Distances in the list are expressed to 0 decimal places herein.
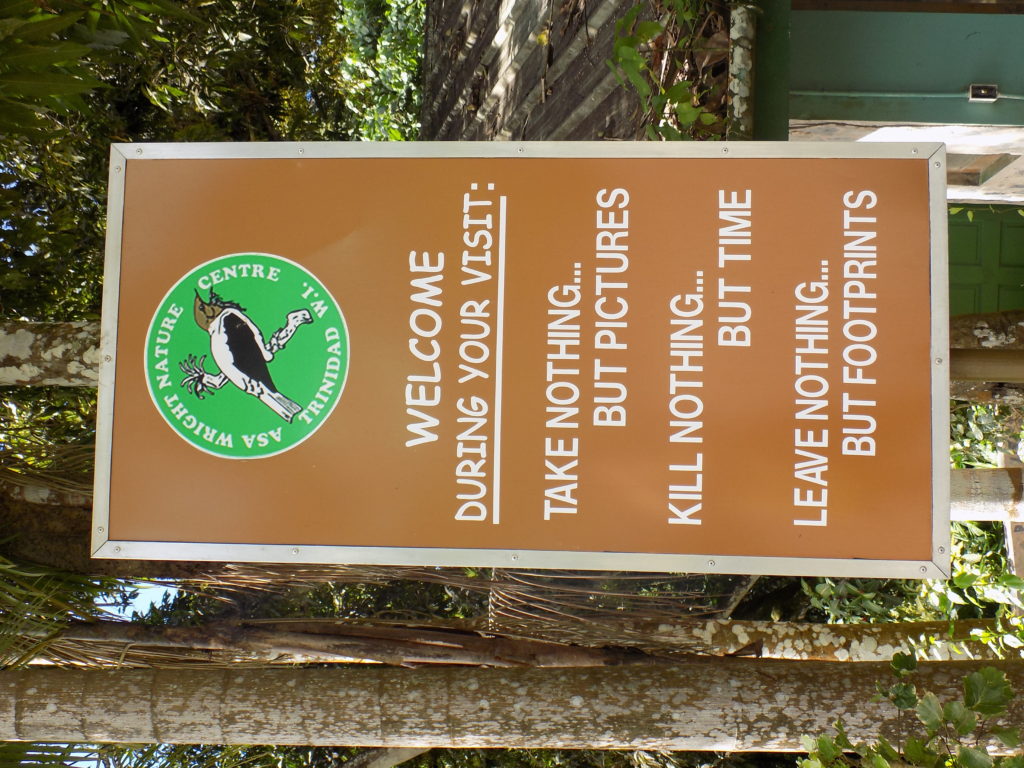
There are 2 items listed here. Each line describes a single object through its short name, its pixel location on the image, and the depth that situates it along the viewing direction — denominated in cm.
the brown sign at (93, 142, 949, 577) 203
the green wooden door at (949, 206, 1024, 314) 484
